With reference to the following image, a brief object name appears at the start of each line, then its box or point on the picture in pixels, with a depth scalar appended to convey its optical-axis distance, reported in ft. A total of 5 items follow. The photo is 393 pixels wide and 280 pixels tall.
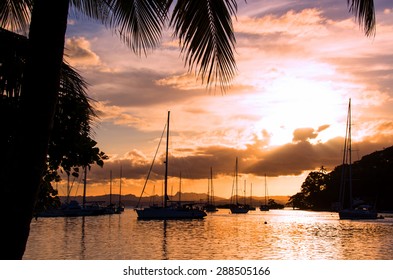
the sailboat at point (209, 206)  510.05
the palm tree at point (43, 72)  17.63
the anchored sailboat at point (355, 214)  319.88
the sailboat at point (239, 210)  508.53
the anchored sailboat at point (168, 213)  299.17
